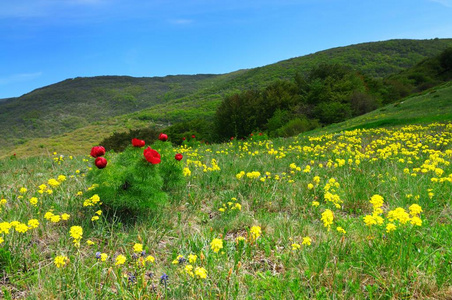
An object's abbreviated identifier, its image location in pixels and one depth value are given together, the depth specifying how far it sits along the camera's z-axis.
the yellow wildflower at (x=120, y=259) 2.18
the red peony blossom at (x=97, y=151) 3.67
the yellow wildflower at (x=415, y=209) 2.66
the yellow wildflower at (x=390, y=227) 2.64
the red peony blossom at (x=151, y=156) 3.50
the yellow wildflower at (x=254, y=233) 2.79
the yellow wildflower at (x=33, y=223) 2.82
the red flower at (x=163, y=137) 4.67
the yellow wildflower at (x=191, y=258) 2.25
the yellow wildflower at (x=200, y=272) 2.01
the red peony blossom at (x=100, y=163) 3.40
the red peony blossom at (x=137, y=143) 4.10
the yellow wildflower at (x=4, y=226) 2.57
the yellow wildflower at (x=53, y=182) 3.96
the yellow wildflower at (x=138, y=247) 2.35
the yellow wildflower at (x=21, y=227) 2.68
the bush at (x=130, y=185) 3.45
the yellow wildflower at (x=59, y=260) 2.27
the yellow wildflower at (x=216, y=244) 2.27
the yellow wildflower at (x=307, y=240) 2.66
